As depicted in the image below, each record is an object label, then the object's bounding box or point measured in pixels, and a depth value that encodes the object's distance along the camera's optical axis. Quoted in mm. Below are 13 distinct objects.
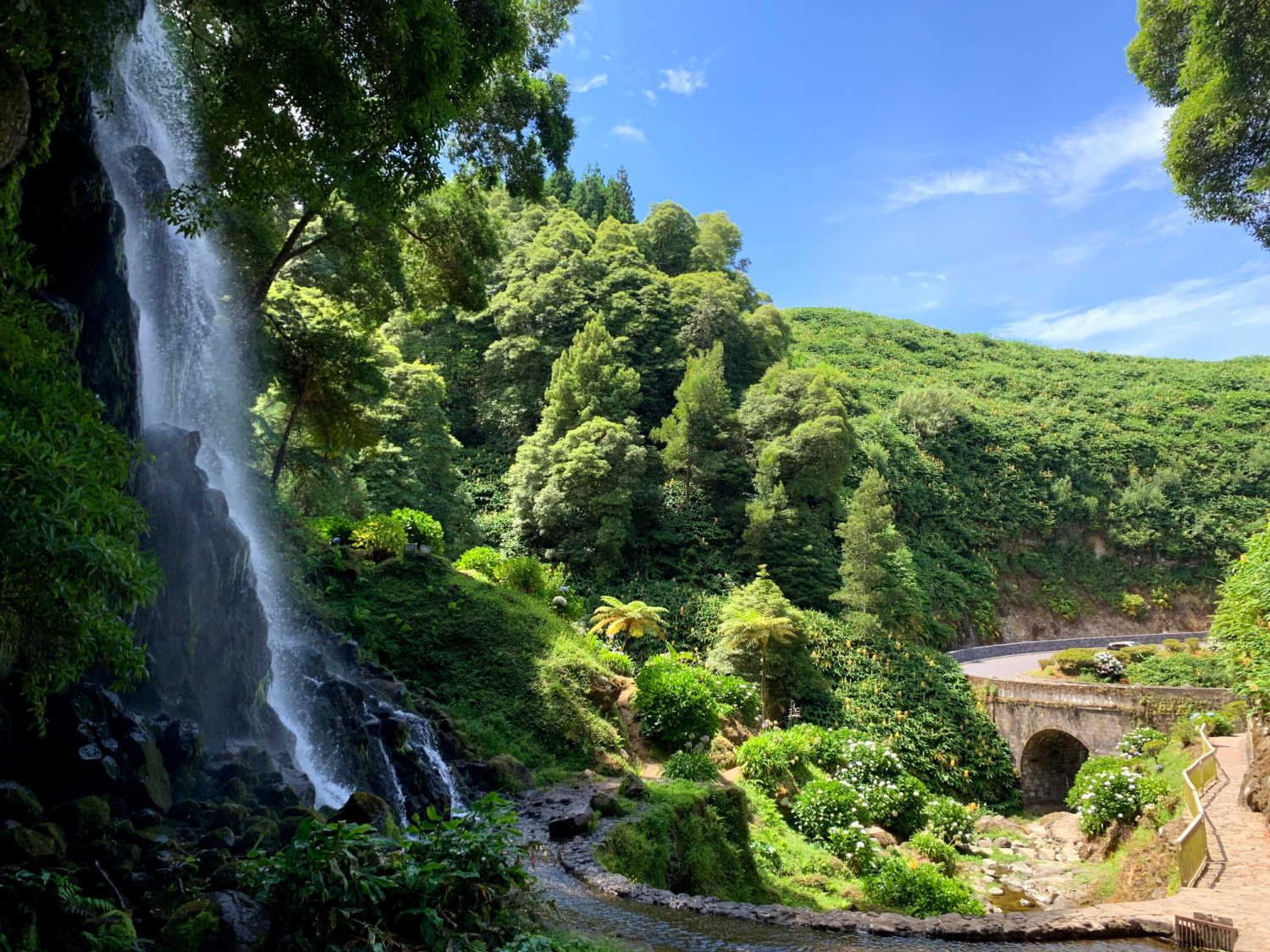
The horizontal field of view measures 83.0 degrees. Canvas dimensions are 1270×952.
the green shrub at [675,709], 15008
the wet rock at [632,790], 10898
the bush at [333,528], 15923
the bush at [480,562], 18453
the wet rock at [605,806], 9961
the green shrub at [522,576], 17922
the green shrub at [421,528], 16797
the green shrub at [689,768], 13055
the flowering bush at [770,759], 15094
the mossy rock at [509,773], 10891
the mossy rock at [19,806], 4723
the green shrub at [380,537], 16125
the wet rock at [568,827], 9156
